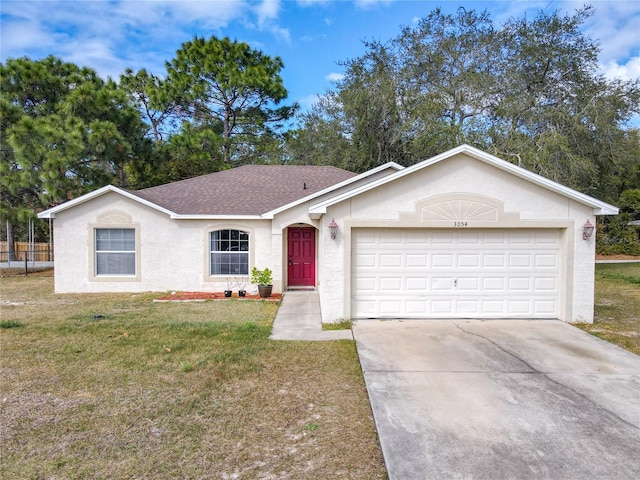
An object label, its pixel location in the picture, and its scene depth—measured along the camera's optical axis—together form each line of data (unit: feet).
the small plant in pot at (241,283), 42.60
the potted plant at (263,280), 39.81
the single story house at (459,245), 27.91
